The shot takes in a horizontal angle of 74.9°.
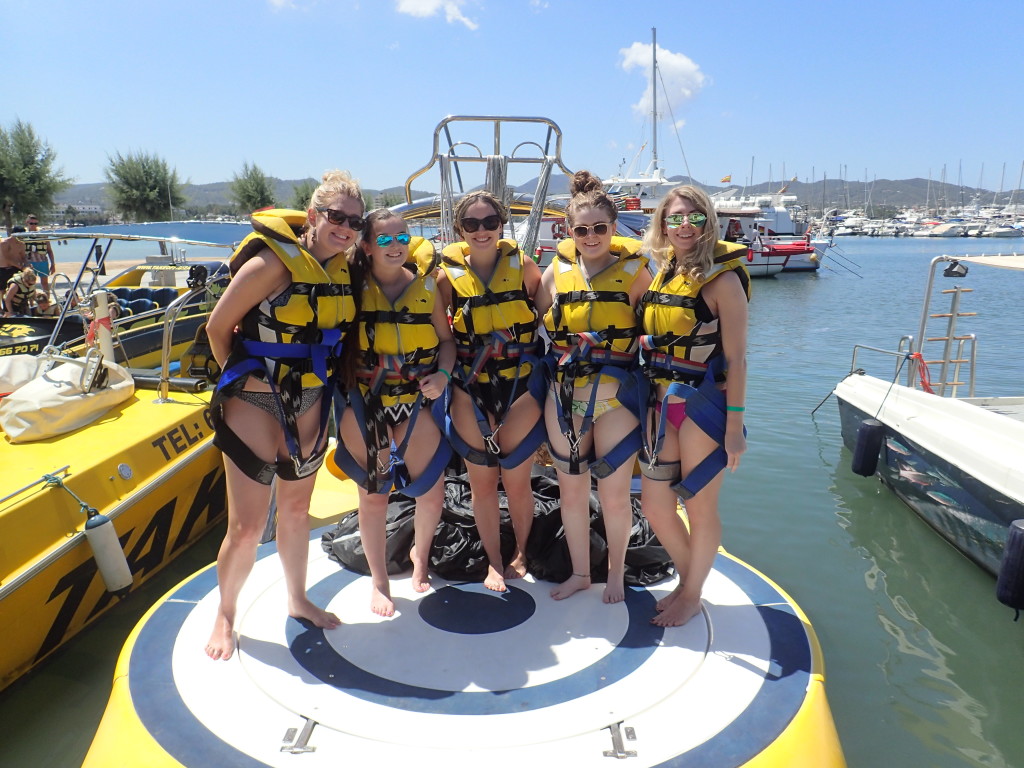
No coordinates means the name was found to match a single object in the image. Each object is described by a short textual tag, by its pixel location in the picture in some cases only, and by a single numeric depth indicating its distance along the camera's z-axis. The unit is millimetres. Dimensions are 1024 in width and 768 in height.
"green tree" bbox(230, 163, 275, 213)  50781
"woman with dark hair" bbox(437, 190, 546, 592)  3133
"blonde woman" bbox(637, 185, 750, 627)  2791
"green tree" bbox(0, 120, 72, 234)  29734
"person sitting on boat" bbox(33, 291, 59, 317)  9023
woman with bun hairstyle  3031
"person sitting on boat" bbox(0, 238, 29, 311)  9047
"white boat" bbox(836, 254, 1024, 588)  5223
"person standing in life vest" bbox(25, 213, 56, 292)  9195
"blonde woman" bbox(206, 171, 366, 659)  2635
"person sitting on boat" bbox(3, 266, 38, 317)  8820
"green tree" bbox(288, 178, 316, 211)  47962
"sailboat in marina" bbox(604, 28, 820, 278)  37250
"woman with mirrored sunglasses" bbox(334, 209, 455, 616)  2959
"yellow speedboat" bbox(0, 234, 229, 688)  3648
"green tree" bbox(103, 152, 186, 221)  40688
